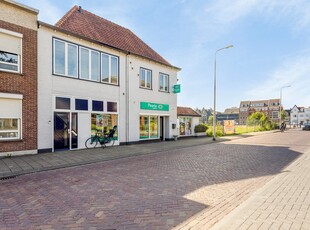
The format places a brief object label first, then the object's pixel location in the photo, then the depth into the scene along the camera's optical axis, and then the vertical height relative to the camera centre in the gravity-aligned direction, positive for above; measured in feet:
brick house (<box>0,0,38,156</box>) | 33.06 +6.41
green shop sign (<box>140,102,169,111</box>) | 55.42 +3.21
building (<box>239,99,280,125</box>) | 298.84 +15.15
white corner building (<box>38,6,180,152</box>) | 38.27 +7.31
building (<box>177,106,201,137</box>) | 74.11 -0.89
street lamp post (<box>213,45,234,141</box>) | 62.82 +0.05
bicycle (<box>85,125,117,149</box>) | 43.81 -4.65
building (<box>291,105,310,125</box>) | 333.21 +5.55
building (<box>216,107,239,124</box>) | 364.17 +6.23
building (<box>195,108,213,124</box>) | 374.71 +11.74
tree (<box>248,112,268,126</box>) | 126.17 -0.86
